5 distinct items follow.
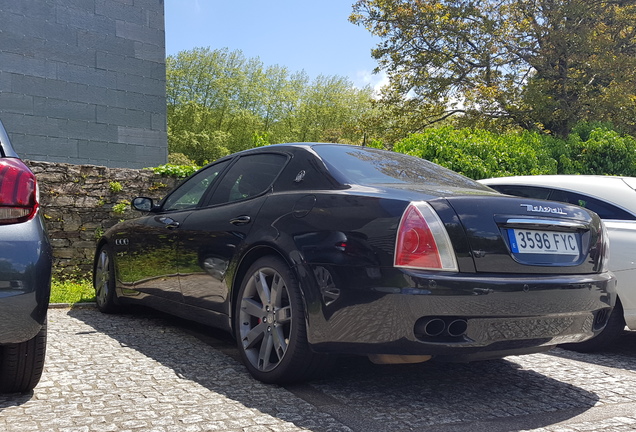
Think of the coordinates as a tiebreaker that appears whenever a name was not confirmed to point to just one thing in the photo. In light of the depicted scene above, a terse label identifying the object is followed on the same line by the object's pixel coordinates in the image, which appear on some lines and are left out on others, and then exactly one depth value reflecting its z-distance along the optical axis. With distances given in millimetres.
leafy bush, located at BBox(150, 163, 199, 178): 9289
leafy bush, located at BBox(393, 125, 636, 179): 10219
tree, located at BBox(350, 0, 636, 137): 22984
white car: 5219
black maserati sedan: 3449
